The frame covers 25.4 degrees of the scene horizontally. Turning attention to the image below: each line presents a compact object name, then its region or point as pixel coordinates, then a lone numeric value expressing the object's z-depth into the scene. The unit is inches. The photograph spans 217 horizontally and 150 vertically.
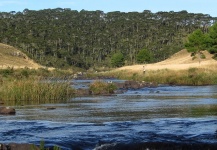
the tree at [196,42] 4047.7
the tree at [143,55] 5383.9
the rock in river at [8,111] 1124.5
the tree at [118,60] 5733.3
